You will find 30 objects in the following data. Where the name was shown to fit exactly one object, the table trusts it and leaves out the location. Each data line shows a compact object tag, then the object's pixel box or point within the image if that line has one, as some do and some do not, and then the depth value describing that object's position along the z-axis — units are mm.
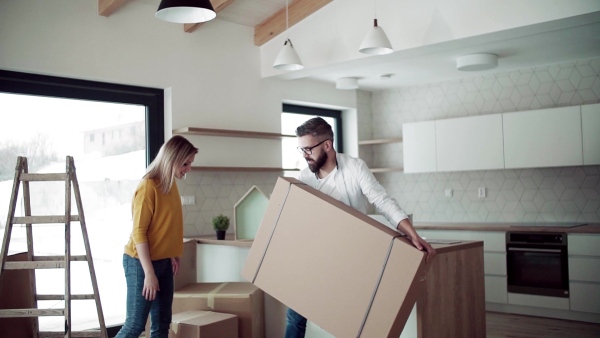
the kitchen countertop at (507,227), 4743
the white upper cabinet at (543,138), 5000
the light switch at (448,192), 6179
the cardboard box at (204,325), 3248
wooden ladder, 2812
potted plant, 4387
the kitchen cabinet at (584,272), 4664
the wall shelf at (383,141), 6336
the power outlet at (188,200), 4859
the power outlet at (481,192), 5918
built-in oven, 4816
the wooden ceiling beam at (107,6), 4129
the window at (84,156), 3945
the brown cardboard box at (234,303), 3609
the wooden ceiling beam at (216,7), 4441
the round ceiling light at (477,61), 4930
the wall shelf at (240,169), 4828
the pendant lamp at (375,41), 3898
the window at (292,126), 6172
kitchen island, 3092
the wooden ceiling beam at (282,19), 4996
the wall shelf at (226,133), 4695
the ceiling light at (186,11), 2799
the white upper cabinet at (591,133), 4888
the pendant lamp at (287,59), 4375
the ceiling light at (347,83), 5781
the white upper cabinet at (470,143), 5445
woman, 2738
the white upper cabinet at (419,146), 5902
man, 2598
